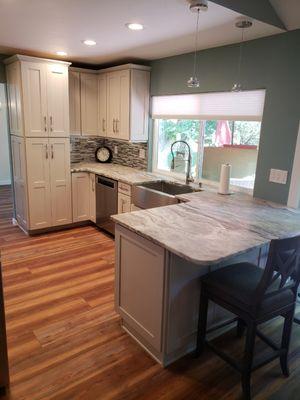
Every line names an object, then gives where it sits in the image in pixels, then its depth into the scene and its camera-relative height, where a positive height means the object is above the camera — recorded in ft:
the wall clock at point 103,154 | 16.56 -1.49
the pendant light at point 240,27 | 7.27 +2.50
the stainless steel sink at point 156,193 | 10.49 -2.34
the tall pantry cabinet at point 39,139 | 12.55 -0.65
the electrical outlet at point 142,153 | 14.40 -1.20
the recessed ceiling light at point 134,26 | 8.09 +2.63
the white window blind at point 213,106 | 9.74 +0.84
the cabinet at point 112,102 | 13.21 +1.06
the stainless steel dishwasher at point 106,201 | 13.10 -3.26
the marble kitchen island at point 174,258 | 6.09 -2.74
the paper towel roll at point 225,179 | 9.96 -1.58
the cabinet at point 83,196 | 14.61 -3.34
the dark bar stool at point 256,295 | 5.47 -3.09
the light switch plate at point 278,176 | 9.01 -1.26
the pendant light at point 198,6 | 6.23 +2.47
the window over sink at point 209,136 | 10.29 -0.24
